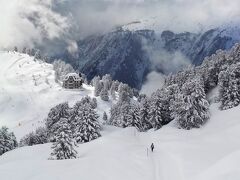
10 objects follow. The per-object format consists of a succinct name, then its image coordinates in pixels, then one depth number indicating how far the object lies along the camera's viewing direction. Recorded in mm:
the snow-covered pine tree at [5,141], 38888
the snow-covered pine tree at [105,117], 72674
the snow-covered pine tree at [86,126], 36287
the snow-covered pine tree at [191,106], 35574
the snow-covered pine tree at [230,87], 36340
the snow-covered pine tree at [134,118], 46349
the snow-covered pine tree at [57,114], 50733
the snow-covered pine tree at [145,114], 44292
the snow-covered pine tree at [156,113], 41859
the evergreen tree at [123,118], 48578
